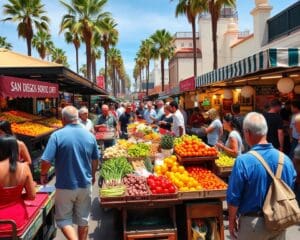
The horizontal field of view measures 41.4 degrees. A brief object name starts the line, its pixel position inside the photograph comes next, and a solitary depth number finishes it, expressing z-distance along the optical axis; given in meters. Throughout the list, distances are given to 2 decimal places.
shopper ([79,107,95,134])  9.61
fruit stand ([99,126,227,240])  5.35
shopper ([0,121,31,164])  5.84
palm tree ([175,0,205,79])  30.18
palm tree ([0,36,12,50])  48.91
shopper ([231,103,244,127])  8.26
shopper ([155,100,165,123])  14.30
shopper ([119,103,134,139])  14.76
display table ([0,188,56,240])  4.01
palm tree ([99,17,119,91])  49.81
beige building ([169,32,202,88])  61.97
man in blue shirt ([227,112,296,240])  3.34
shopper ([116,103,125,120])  18.64
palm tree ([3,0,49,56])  34.47
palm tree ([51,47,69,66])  76.96
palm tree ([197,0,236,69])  26.27
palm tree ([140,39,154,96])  70.02
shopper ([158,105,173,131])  11.82
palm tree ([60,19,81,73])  42.86
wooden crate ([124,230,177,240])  5.31
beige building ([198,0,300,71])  15.48
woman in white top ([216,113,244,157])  7.18
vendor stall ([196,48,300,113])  7.91
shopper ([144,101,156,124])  17.29
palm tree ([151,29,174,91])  56.15
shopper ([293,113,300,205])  5.57
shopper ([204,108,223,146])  9.34
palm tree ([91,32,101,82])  46.62
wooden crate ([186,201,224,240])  5.57
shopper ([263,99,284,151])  8.12
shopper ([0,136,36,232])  3.97
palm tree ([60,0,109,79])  32.88
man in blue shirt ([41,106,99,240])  5.02
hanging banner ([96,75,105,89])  54.75
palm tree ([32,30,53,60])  54.53
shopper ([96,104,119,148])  11.48
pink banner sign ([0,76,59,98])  8.04
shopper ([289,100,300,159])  7.75
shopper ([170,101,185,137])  9.70
